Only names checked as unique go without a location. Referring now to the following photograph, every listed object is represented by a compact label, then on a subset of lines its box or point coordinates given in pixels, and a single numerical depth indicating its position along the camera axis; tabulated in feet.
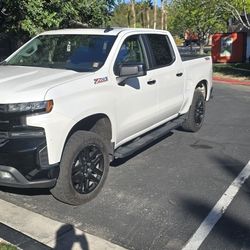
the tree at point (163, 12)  78.87
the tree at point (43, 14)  19.63
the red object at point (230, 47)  62.73
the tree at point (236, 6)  44.79
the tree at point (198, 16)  55.29
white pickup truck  8.81
